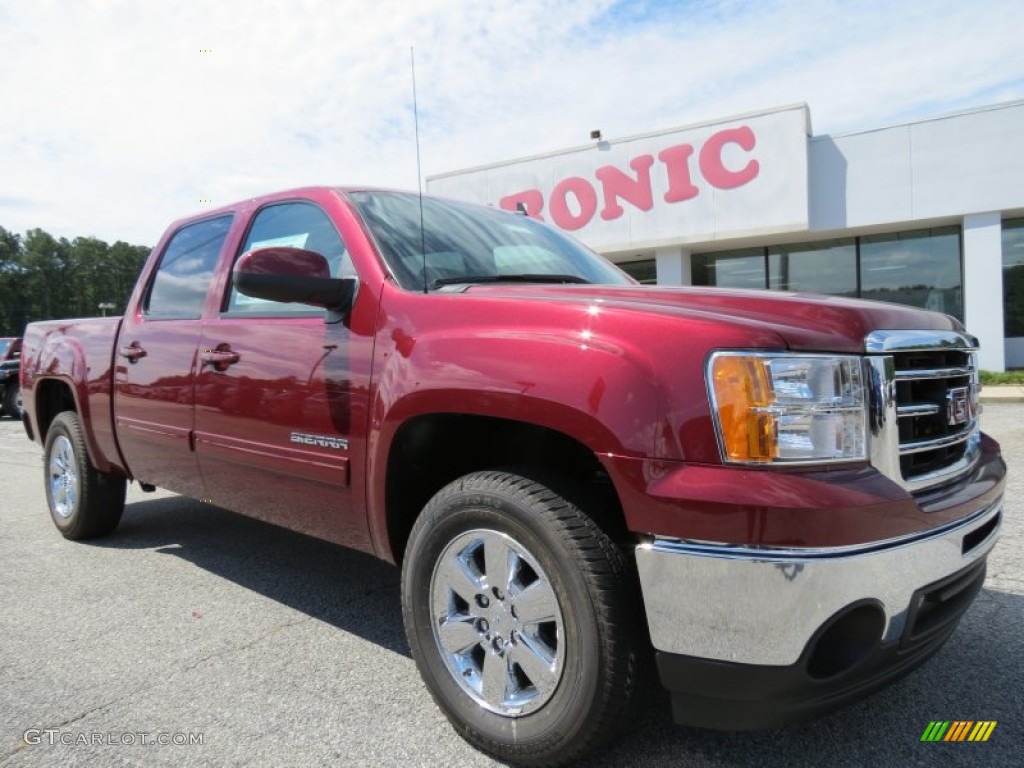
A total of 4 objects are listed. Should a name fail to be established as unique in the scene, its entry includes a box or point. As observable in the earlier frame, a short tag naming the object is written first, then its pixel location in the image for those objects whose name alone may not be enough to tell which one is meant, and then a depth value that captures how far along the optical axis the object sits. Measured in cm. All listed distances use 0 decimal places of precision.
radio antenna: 262
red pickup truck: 173
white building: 1362
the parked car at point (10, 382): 1580
